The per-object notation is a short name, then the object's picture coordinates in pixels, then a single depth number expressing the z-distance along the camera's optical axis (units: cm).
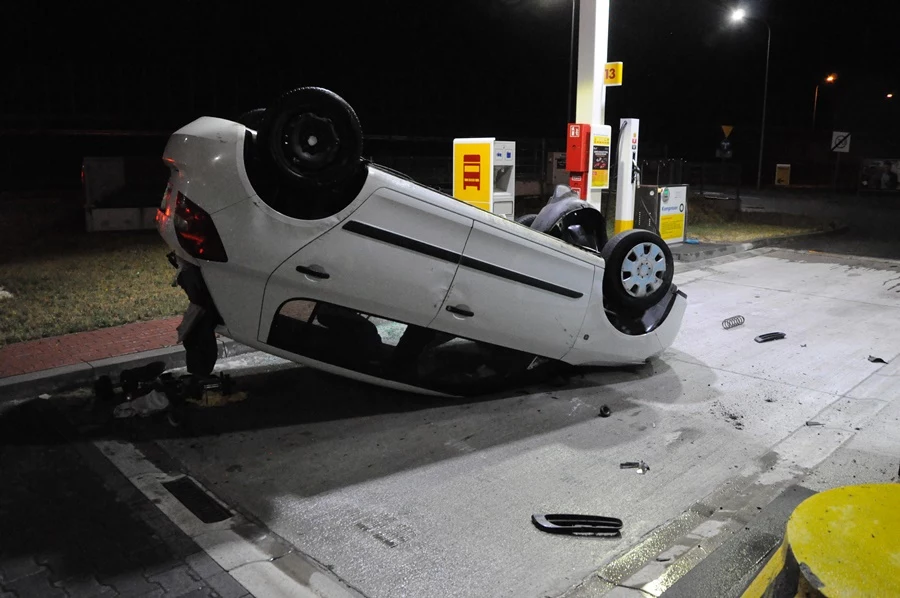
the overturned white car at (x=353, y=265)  452
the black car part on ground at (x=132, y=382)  543
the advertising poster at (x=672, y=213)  1451
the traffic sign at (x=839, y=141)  3100
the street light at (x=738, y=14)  2805
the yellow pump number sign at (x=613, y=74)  1149
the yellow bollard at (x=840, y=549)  255
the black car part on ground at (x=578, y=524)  389
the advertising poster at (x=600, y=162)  1170
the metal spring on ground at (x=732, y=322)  824
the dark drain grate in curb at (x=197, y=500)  405
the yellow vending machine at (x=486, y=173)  1118
